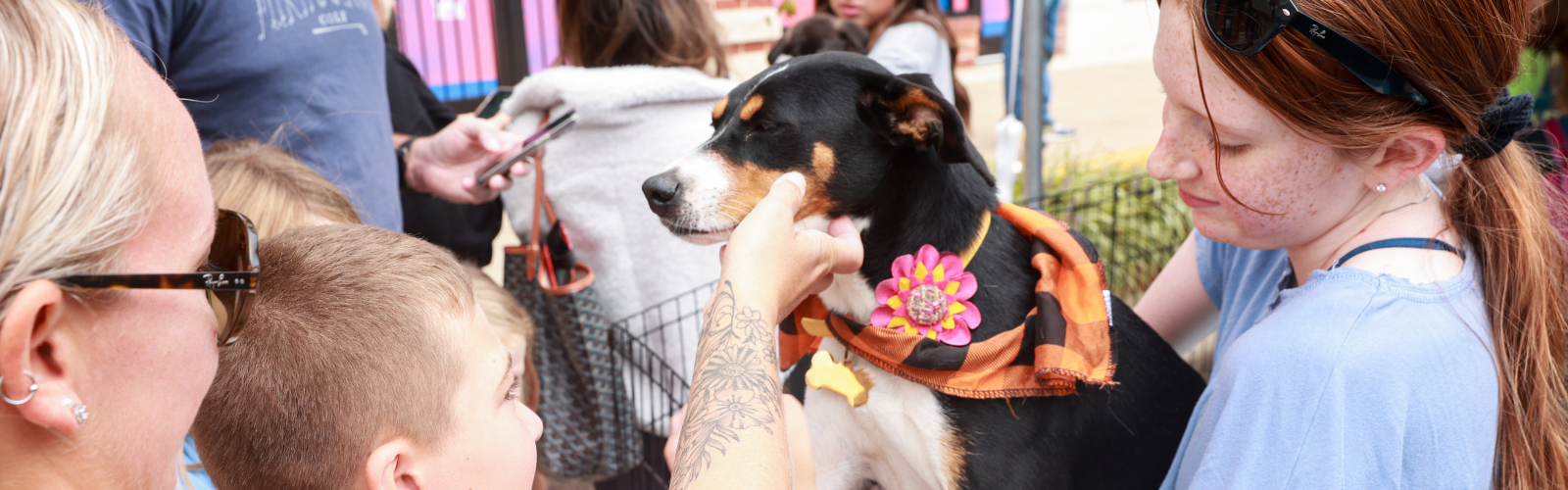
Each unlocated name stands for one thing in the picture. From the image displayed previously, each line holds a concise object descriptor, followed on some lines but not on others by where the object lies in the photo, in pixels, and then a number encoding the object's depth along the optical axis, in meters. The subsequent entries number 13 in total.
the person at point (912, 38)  3.90
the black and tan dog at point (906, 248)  1.58
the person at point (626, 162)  2.54
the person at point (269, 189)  1.77
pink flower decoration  1.54
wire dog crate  2.49
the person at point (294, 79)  1.89
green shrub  3.83
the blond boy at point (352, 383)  1.10
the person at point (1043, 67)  5.19
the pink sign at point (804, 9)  8.95
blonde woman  0.73
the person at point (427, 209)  2.96
